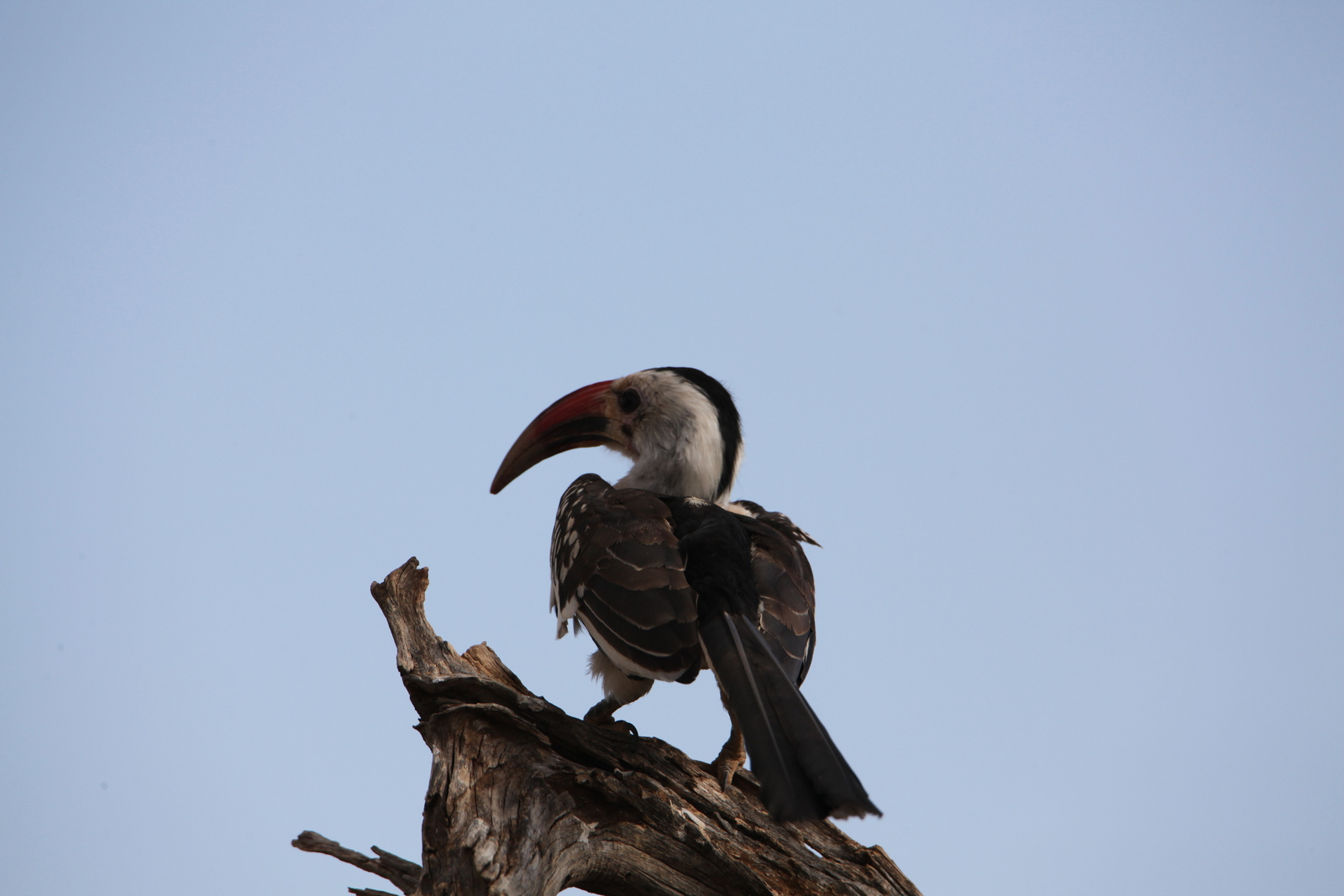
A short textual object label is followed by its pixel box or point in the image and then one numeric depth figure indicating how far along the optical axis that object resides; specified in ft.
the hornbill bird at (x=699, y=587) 19.07
